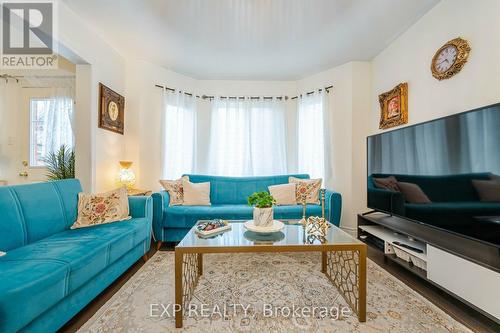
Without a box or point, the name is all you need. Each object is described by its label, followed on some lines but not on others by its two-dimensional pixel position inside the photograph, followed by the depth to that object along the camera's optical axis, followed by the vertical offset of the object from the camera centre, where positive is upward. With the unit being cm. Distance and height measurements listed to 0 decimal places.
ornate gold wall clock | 182 +100
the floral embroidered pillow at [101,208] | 201 -37
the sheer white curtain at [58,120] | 348 +84
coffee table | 137 -52
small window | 348 +73
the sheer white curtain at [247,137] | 380 +59
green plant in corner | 322 +12
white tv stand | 129 -68
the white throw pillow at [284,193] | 298 -34
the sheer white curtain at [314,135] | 346 +58
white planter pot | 176 -39
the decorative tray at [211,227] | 171 -49
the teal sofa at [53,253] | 104 -53
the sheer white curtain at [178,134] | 347 +61
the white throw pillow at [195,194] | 295 -34
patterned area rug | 133 -96
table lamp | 300 -6
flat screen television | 136 -4
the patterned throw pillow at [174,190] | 291 -28
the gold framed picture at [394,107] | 257 +80
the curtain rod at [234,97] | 384 +132
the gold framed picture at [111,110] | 273 +83
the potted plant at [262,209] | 176 -33
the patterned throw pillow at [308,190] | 299 -29
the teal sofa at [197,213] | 261 -53
